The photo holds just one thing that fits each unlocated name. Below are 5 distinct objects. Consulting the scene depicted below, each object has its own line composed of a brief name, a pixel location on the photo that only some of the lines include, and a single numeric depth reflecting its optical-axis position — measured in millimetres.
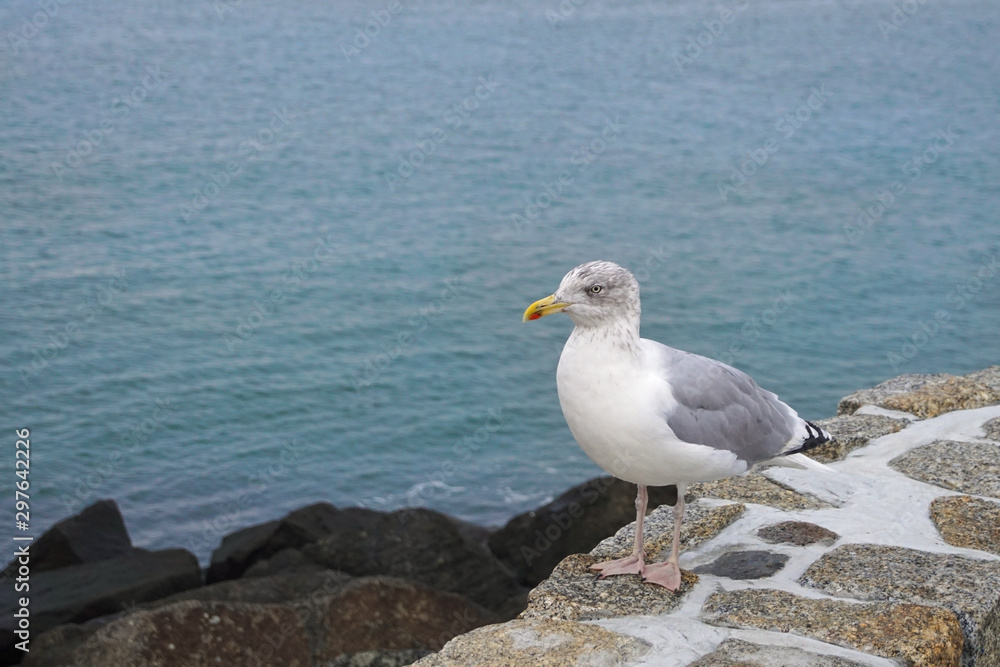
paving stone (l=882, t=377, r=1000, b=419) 5656
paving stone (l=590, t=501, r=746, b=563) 4500
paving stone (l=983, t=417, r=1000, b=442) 5199
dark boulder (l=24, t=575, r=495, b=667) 6410
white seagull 3844
